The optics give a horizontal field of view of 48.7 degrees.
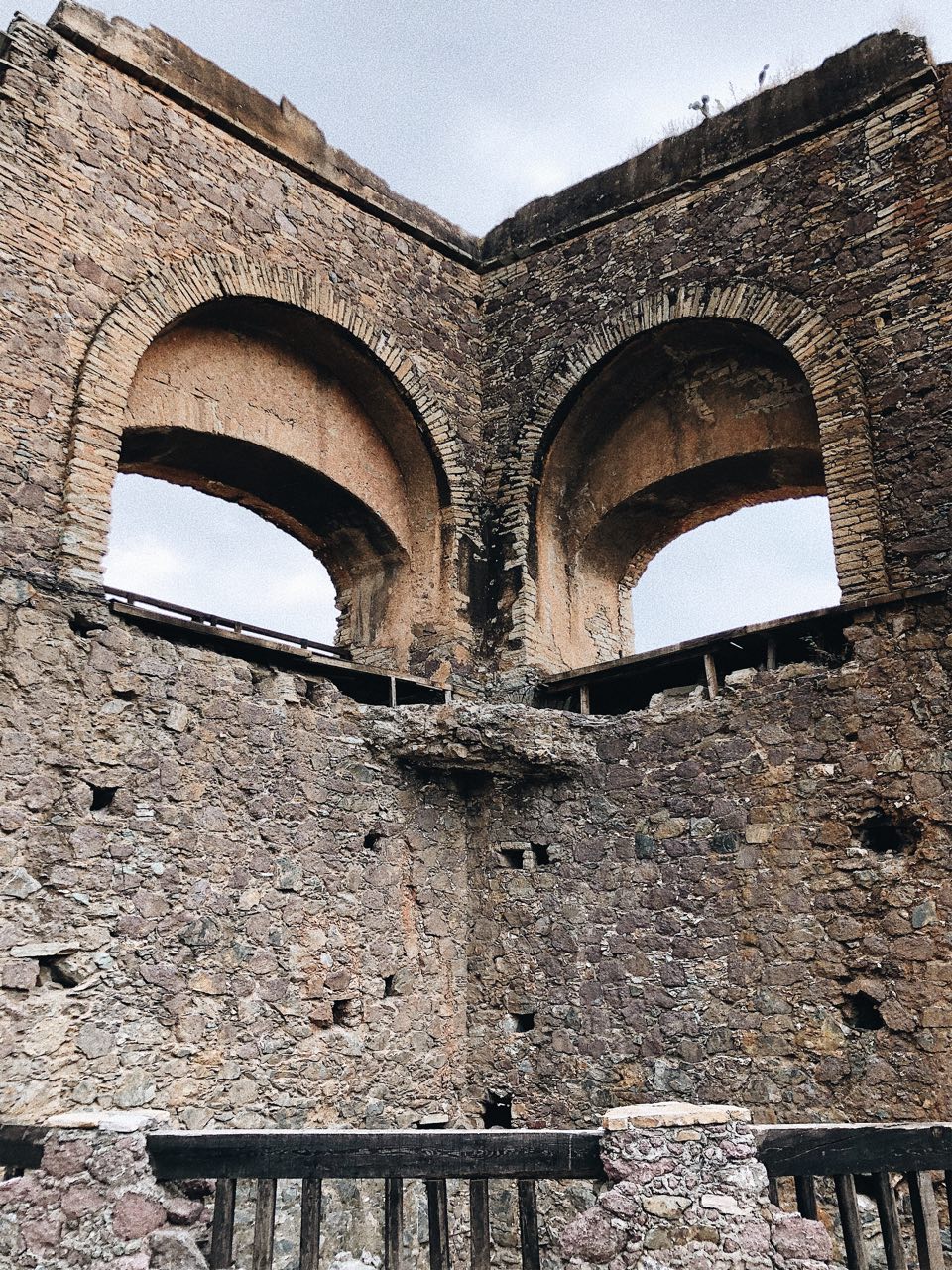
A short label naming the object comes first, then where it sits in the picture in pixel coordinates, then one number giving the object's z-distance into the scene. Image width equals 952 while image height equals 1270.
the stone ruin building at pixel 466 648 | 5.89
